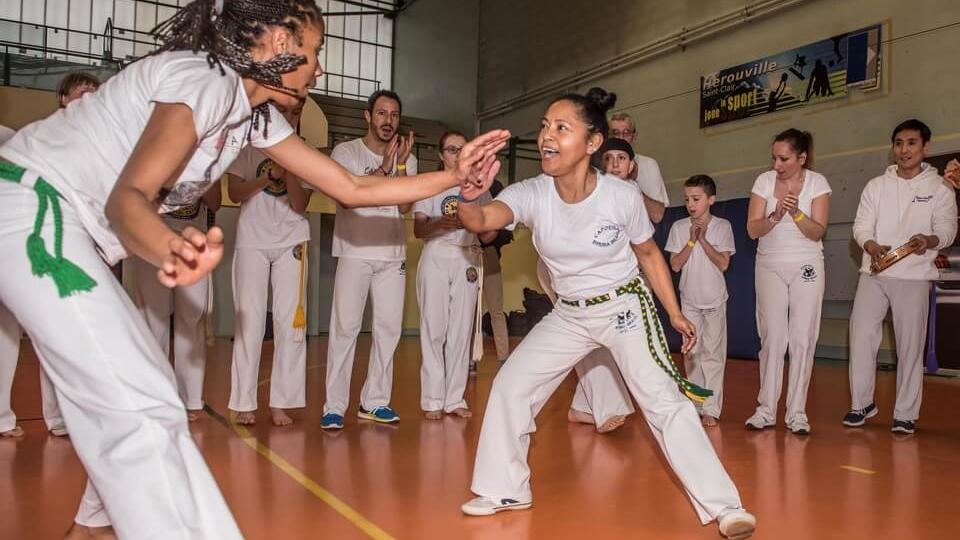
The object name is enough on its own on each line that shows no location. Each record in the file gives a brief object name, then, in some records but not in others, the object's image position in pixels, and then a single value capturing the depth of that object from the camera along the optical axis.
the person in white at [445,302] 5.52
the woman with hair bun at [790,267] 5.15
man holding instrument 5.31
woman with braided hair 1.51
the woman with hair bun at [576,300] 3.12
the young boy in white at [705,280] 5.61
